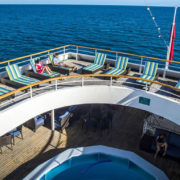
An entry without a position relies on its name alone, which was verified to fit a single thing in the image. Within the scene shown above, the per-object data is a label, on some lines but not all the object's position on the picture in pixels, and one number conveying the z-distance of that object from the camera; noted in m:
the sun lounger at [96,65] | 12.90
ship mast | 12.64
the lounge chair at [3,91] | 9.96
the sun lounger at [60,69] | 12.73
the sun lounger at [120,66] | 13.03
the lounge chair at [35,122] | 12.41
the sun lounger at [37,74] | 11.67
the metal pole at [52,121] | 12.31
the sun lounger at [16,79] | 10.96
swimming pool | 10.15
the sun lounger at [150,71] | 12.28
